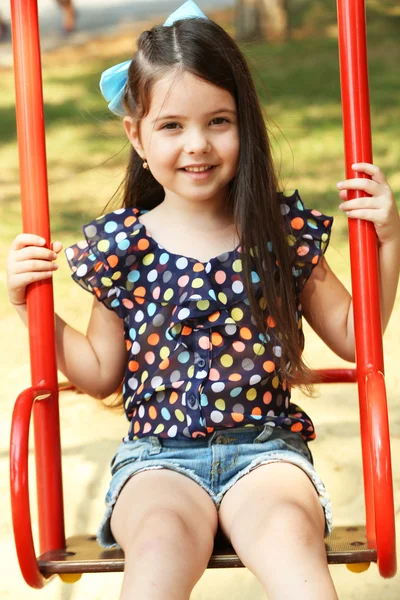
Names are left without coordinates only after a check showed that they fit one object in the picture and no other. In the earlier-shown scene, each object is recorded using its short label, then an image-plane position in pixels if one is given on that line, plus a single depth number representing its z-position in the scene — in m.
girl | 2.04
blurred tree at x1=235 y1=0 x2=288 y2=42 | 9.17
